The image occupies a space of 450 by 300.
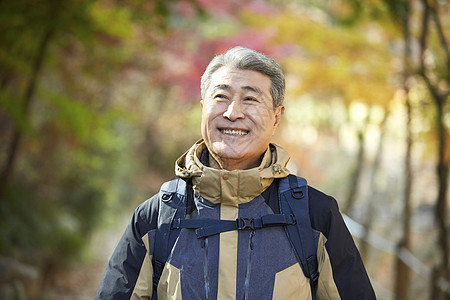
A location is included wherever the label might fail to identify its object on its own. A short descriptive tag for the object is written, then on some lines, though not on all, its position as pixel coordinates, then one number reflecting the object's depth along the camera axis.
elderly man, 1.77
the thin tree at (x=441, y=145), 4.36
